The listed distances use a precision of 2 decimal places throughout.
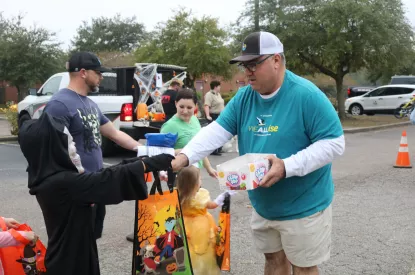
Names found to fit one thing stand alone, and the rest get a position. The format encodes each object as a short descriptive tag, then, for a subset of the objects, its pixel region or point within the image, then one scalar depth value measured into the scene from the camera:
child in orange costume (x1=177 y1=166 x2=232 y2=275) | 3.80
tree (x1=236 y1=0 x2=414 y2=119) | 20.86
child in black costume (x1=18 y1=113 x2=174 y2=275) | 2.33
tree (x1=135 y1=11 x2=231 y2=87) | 29.56
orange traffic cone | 9.96
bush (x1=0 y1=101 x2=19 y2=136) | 14.74
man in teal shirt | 2.71
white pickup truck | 10.63
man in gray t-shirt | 3.41
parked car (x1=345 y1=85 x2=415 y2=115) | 25.69
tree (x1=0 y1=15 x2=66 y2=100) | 31.02
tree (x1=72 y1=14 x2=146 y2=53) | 59.09
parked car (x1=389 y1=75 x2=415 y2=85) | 30.14
